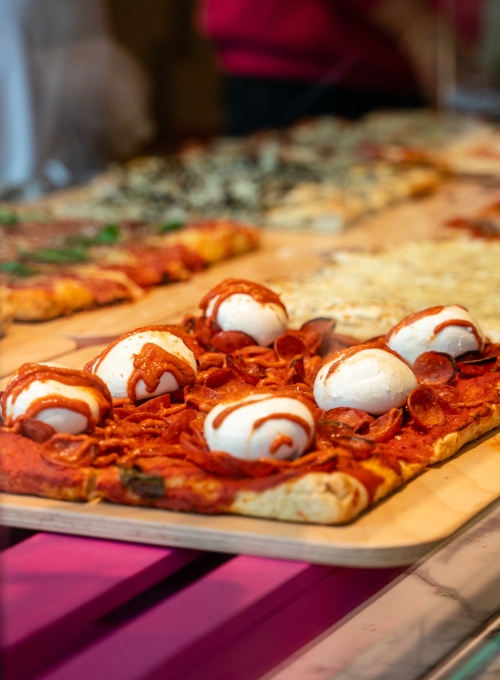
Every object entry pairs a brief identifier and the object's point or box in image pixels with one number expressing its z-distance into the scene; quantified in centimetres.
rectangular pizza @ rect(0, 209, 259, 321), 249
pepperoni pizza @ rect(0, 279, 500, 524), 131
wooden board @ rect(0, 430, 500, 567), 124
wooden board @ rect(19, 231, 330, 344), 238
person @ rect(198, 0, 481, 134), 455
